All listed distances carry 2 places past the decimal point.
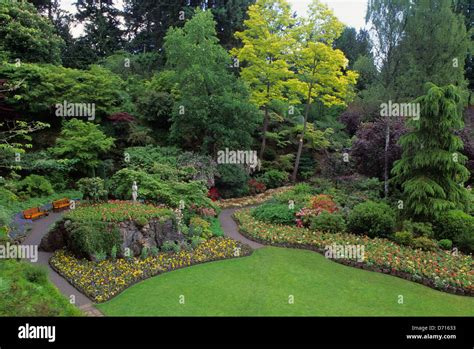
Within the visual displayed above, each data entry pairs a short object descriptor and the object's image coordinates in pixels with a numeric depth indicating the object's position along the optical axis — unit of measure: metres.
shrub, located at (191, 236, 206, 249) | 13.27
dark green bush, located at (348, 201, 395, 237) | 14.14
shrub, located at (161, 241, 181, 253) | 12.67
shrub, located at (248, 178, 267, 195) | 21.47
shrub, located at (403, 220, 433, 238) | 13.32
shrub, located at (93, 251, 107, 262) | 11.34
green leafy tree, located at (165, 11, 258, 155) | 19.77
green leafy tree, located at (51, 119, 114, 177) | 18.59
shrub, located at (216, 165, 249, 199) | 19.98
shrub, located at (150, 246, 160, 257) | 12.27
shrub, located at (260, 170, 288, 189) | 22.68
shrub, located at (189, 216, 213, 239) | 14.08
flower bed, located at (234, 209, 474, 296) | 10.66
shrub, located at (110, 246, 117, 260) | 11.53
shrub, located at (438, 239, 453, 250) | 12.90
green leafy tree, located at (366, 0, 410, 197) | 17.72
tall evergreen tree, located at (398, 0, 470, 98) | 17.59
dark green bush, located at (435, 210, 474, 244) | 13.13
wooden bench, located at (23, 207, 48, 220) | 14.98
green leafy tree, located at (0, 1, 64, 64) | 21.44
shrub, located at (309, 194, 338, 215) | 15.90
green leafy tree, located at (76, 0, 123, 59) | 31.39
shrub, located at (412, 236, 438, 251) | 12.66
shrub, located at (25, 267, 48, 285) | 9.30
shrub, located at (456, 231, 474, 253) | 12.71
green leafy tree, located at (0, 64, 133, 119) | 20.28
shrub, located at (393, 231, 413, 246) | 13.16
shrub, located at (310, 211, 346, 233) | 14.77
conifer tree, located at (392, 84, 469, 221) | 13.71
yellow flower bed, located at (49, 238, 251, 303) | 9.92
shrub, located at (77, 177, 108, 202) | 14.20
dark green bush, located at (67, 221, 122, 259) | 11.45
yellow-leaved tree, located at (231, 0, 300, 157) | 21.92
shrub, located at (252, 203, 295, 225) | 16.14
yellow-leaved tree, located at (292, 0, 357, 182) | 21.05
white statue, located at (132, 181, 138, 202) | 14.22
